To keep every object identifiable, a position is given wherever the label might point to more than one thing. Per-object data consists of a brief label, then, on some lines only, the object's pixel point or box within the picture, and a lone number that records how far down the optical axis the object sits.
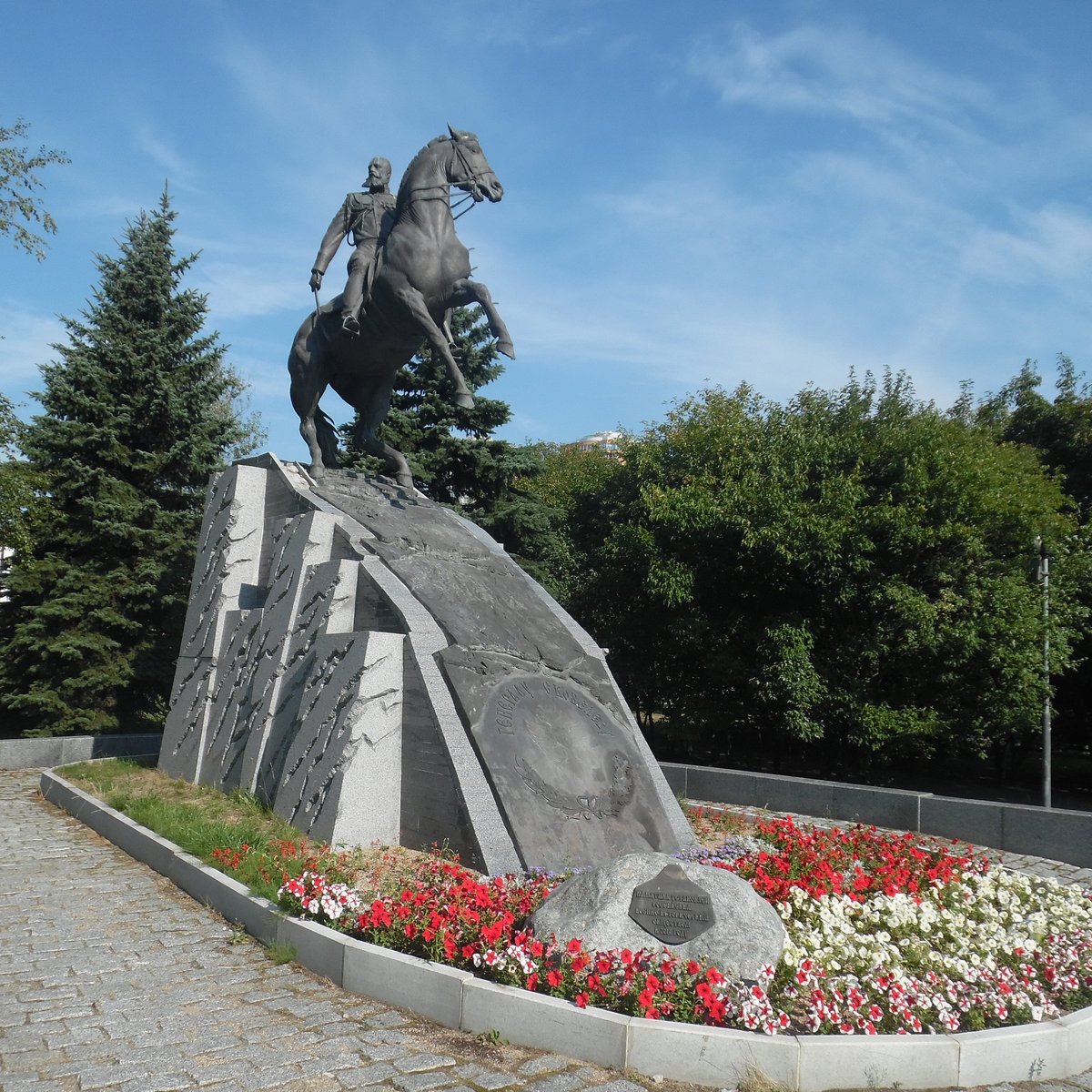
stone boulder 4.89
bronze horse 11.25
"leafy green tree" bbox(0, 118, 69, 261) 15.64
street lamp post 13.87
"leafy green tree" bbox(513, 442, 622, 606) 19.69
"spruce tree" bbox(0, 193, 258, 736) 18.62
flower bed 4.53
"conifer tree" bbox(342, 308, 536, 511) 20.81
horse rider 11.95
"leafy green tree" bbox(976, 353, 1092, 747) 20.92
